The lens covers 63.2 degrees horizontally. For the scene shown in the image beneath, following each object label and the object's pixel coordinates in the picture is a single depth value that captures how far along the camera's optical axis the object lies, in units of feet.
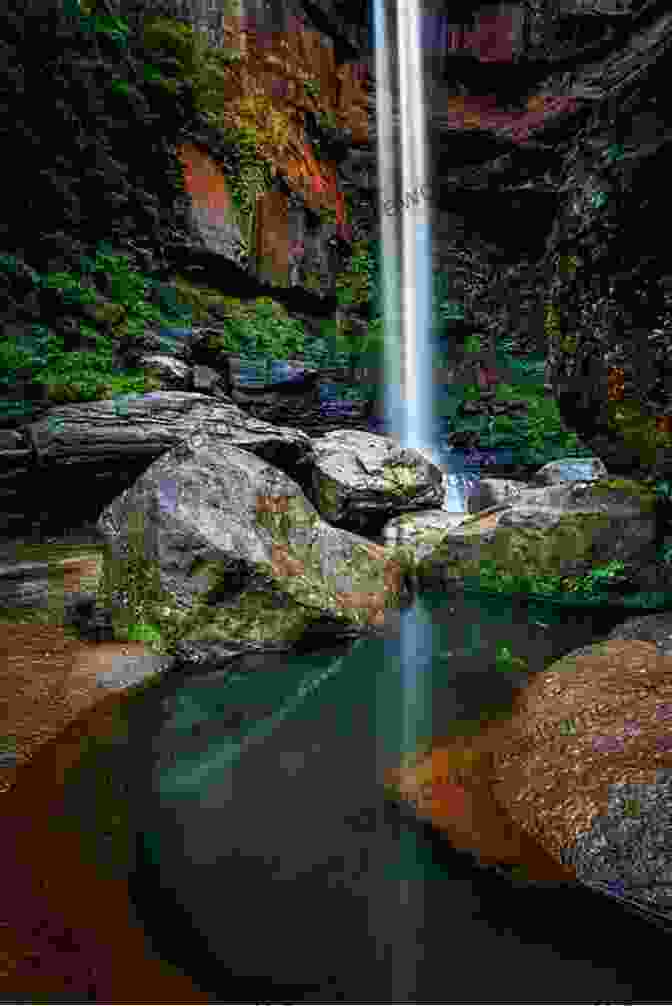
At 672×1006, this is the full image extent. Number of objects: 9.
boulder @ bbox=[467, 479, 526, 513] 34.24
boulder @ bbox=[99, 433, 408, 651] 12.52
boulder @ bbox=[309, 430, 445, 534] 23.73
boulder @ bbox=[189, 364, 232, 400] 33.99
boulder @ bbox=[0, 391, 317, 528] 21.39
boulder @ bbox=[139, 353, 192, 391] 29.43
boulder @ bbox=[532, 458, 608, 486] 37.40
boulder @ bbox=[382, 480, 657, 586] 15.98
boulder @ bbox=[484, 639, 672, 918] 5.69
